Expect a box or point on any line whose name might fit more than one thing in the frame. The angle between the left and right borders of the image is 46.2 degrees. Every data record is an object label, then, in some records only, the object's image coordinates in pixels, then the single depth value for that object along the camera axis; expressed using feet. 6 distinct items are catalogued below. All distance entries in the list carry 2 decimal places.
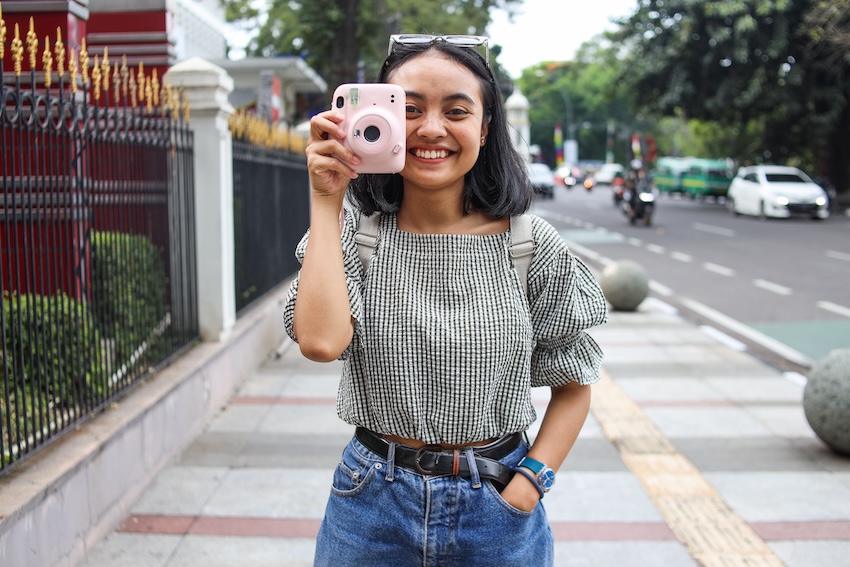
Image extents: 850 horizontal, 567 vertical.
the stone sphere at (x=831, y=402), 17.54
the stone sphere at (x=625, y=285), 36.42
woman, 6.13
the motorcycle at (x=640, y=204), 82.43
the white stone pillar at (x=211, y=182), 22.33
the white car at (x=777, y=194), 87.56
